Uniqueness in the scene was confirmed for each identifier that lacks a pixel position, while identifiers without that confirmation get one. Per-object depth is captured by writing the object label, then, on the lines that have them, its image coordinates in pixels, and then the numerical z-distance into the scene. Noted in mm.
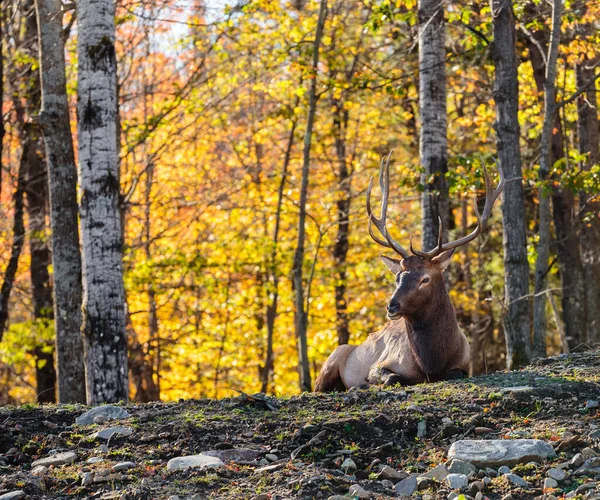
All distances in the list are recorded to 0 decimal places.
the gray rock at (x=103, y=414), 11673
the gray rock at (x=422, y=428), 10328
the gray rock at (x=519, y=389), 11336
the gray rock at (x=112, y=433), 10695
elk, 16266
